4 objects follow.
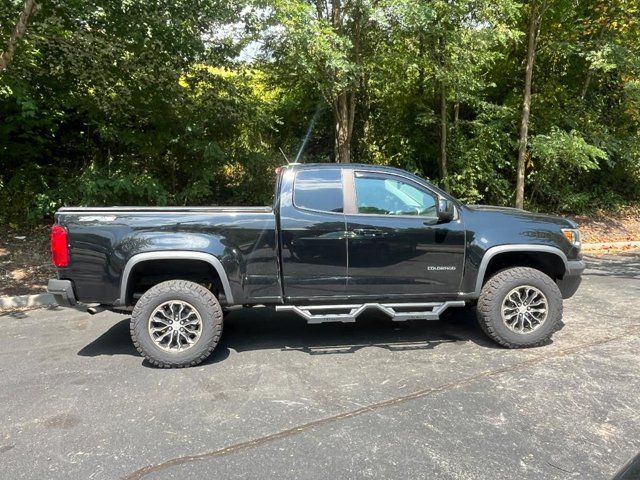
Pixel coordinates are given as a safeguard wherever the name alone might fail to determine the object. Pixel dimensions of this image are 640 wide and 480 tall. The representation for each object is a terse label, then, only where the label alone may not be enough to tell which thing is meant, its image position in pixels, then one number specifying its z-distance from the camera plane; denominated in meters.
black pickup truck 4.41
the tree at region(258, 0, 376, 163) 7.57
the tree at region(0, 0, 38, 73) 6.34
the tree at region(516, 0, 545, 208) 10.84
